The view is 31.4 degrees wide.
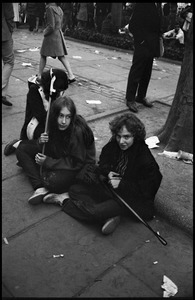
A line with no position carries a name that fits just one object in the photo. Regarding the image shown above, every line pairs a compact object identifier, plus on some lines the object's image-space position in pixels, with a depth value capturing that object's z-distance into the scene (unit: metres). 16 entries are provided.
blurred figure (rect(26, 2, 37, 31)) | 13.59
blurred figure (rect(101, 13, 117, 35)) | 12.90
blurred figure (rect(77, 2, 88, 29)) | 13.04
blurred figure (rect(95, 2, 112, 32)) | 13.66
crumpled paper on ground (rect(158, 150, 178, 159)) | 3.97
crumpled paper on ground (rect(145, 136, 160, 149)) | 4.23
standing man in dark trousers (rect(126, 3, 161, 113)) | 5.21
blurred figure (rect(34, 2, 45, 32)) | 13.70
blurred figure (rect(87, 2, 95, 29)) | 13.48
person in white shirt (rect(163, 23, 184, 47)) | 10.79
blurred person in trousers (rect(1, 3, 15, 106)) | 5.07
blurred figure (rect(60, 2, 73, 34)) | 13.02
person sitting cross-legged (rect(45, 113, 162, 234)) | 2.96
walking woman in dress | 6.12
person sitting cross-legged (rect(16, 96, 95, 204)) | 3.23
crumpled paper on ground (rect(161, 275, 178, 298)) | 2.36
